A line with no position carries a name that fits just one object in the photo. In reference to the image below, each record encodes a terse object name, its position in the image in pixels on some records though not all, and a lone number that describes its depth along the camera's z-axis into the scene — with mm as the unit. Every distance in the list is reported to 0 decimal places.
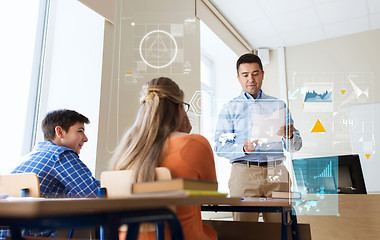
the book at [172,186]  671
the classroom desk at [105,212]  494
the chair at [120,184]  1001
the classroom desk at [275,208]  1373
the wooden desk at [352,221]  1765
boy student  1525
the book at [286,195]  1663
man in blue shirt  1974
